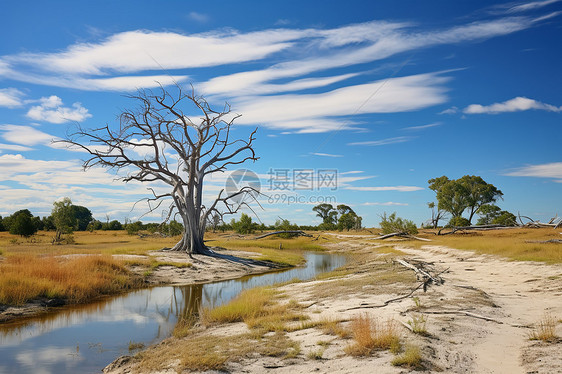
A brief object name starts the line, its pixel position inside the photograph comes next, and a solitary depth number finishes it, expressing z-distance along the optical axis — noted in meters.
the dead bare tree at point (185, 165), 29.38
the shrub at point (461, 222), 57.31
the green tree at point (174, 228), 57.31
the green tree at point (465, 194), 69.94
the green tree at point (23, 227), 50.58
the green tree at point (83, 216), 91.66
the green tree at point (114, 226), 81.99
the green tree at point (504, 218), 46.47
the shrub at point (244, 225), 58.84
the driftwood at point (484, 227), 36.89
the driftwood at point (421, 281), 10.45
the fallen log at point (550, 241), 22.56
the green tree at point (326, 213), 103.69
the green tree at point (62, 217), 47.00
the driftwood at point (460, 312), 8.91
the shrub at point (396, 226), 44.94
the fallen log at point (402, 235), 40.72
